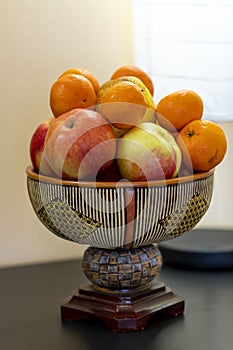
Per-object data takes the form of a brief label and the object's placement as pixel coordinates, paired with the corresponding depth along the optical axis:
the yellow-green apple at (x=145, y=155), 1.04
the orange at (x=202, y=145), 1.07
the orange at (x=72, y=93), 1.07
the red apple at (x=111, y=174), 1.05
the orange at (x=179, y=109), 1.09
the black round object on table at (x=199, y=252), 1.27
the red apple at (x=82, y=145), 1.03
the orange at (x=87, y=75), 1.11
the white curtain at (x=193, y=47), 1.21
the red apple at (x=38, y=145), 1.12
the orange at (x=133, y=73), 1.15
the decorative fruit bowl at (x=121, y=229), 1.03
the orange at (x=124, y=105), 1.05
